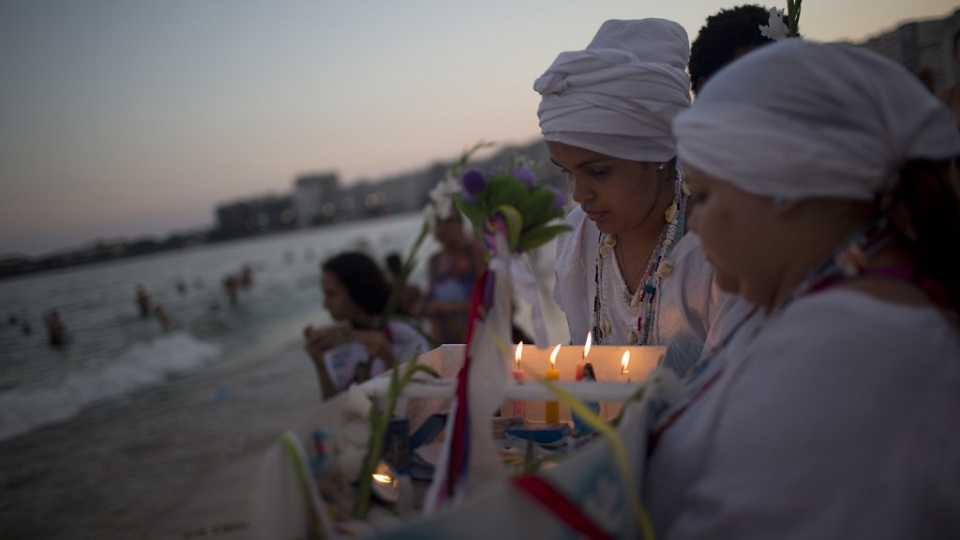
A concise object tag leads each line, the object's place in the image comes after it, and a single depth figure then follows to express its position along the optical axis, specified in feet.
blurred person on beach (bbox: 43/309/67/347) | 68.85
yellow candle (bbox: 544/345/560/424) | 6.67
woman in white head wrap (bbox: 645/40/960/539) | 4.18
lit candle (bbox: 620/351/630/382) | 6.72
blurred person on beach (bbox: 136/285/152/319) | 89.40
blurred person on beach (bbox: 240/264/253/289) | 110.94
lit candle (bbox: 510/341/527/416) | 6.96
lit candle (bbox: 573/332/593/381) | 6.75
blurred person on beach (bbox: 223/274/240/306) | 97.25
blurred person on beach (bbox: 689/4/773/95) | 10.68
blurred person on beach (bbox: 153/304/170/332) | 79.46
